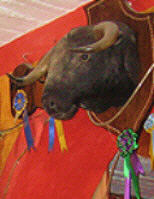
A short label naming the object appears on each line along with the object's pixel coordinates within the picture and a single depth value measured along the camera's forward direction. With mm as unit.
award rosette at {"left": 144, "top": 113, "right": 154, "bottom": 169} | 3623
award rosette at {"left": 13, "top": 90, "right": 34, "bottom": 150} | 4245
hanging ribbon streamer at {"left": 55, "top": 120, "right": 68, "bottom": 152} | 4106
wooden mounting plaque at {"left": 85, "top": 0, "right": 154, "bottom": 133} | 3705
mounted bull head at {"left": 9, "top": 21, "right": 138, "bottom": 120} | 3663
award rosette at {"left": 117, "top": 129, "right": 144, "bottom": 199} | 3574
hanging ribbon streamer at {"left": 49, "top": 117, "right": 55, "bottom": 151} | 4089
